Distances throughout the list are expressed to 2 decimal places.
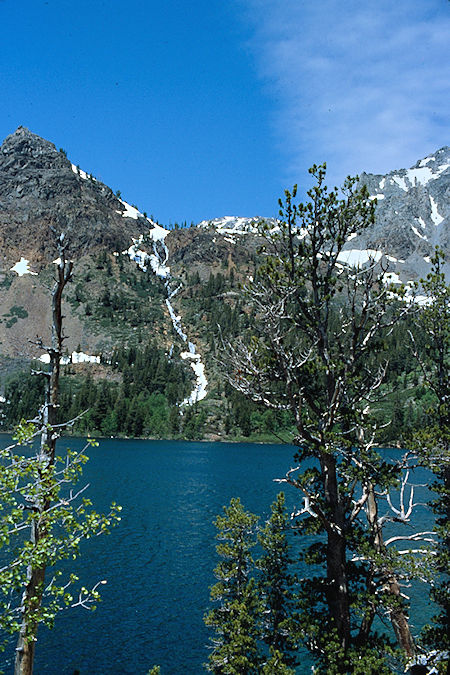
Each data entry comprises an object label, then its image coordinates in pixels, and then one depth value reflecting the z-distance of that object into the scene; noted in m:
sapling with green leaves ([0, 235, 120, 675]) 9.86
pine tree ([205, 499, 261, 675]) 18.98
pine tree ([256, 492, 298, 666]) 20.31
